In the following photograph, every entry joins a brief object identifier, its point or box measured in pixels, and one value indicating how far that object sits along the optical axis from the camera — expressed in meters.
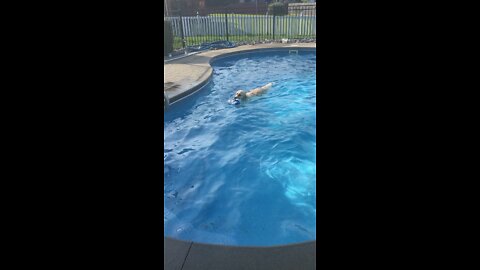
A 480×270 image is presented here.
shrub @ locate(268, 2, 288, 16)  22.62
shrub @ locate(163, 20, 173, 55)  11.87
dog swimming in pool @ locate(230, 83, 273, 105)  8.67
